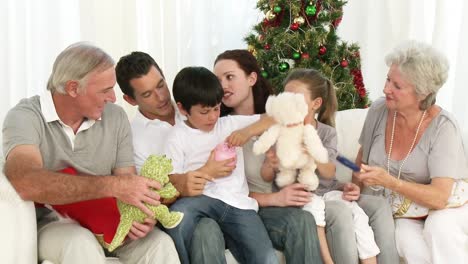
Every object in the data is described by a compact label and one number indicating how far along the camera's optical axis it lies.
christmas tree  3.51
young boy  2.24
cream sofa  1.99
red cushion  2.12
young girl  2.39
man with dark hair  2.56
